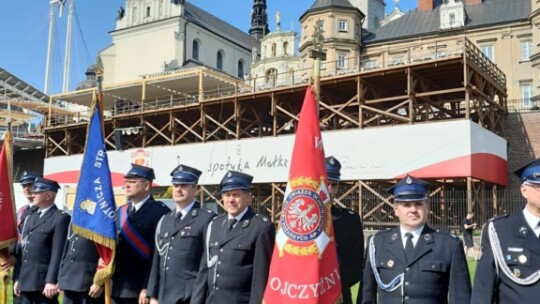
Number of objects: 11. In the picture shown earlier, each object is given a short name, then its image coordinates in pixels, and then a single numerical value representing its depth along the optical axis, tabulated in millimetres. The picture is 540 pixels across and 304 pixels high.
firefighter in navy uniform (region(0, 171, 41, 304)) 6664
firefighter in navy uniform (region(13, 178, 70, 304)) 6164
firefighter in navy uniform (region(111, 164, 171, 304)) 5574
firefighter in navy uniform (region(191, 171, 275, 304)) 4582
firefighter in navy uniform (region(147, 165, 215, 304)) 5094
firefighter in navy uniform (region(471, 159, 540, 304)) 3156
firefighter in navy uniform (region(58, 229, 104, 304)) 5648
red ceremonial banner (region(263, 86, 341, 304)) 4133
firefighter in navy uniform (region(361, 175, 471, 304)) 3793
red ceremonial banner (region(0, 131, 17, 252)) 6668
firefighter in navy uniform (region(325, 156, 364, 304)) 4797
